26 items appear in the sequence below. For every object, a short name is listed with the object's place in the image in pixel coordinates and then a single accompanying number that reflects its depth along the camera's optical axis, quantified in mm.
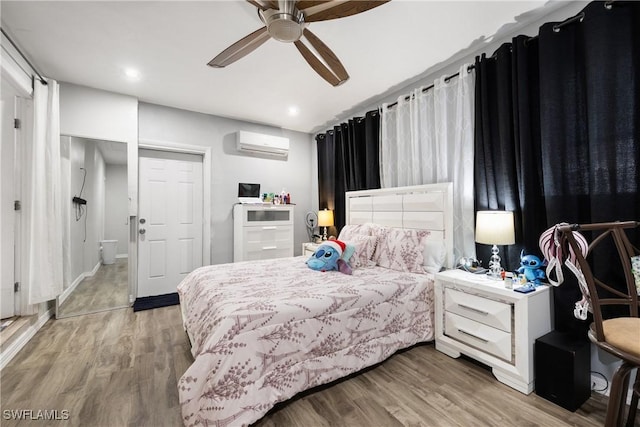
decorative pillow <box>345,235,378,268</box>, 2773
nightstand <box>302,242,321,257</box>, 4020
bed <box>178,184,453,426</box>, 1388
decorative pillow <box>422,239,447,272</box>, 2506
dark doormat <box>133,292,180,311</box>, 3328
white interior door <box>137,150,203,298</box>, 3668
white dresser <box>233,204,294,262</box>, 3922
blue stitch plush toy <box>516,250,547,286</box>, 1920
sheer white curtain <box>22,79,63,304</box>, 2566
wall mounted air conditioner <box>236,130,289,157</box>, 4094
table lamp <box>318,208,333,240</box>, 4152
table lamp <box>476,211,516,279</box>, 1968
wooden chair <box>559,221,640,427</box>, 1100
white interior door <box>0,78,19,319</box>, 2514
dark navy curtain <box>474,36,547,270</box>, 2012
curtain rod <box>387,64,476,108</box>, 2439
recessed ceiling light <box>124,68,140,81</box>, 2758
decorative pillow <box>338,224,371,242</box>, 3035
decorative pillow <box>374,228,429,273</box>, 2521
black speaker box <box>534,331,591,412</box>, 1535
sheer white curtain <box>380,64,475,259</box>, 2463
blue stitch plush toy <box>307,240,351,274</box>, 2505
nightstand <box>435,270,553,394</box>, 1710
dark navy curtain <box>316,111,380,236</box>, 3504
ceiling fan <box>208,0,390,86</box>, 1469
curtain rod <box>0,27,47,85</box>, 2158
